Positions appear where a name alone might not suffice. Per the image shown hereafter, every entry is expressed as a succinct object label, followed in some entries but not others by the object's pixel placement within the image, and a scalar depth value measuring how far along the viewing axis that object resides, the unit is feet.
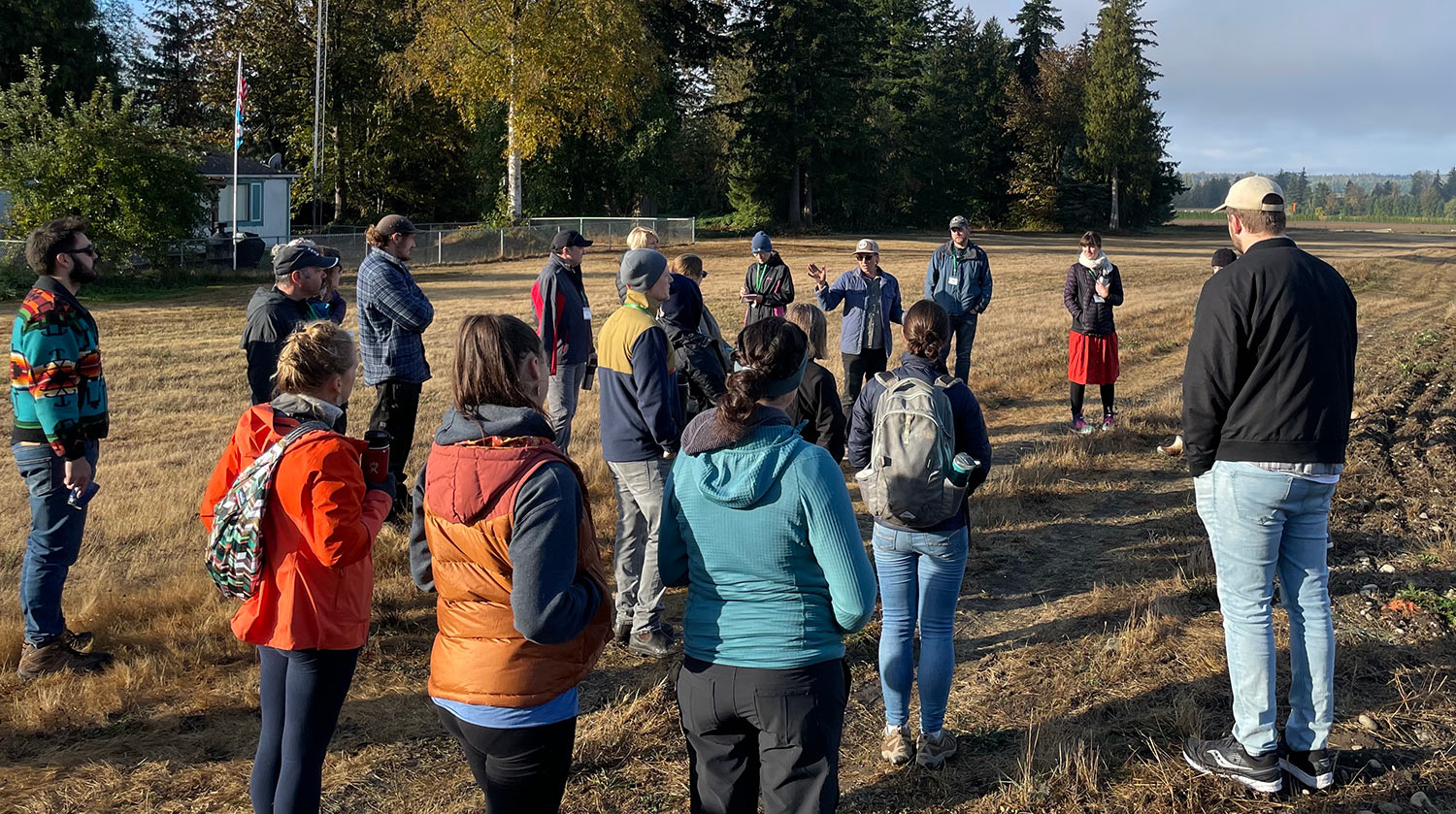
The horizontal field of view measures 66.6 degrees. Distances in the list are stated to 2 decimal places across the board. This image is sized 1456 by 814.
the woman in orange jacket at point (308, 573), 10.84
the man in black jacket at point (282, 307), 20.03
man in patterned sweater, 16.14
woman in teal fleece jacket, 9.65
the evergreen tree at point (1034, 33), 226.79
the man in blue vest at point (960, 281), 35.96
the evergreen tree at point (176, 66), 163.22
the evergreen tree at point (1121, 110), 204.03
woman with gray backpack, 13.47
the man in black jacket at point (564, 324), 24.35
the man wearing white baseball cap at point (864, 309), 32.37
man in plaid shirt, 22.30
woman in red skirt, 33.04
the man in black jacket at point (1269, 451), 12.60
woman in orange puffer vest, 9.39
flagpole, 98.63
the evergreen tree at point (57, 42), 122.21
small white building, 120.16
